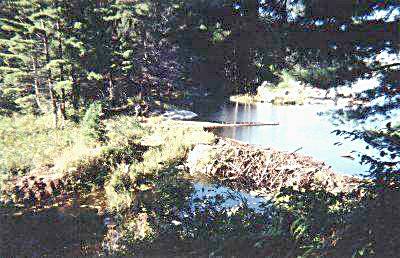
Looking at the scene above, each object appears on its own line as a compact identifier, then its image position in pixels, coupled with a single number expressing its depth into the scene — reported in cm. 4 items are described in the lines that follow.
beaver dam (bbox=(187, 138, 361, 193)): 1229
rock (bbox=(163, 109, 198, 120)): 3098
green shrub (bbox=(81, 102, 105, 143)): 1622
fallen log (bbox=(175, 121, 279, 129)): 2632
